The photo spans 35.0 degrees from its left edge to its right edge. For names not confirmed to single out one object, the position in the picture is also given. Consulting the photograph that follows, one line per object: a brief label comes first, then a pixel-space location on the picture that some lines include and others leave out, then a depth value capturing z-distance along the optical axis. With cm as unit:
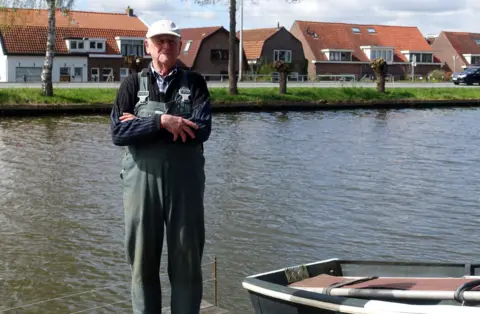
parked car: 4962
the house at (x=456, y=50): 7881
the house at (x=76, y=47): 5381
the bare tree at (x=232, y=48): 3428
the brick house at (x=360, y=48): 6988
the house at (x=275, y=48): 6600
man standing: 452
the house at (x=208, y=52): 6184
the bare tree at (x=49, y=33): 3002
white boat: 479
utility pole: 5231
